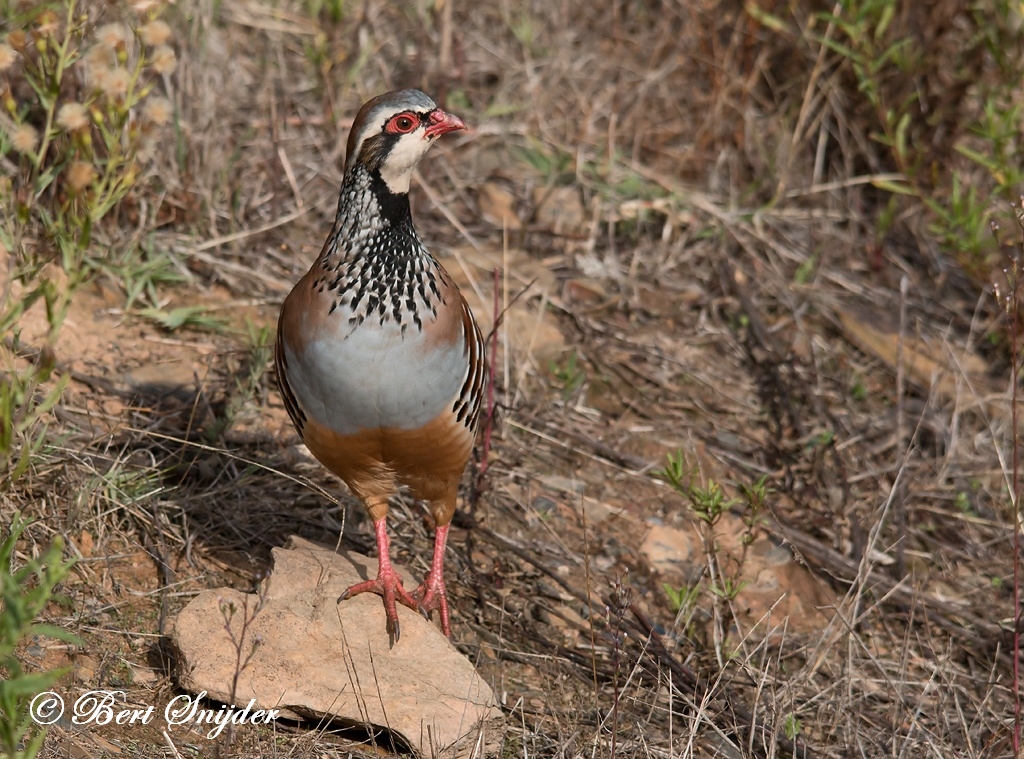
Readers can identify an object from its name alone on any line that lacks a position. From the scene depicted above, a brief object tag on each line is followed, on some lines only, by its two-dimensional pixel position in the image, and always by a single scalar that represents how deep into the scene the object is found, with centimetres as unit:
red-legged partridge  609
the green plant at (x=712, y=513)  731
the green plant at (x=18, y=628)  391
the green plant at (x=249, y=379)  841
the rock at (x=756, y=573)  837
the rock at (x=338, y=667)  629
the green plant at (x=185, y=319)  927
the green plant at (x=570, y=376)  972
